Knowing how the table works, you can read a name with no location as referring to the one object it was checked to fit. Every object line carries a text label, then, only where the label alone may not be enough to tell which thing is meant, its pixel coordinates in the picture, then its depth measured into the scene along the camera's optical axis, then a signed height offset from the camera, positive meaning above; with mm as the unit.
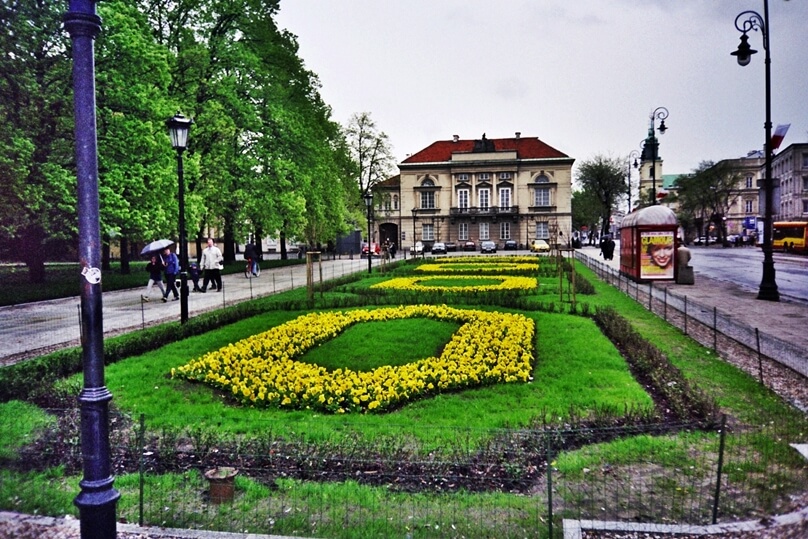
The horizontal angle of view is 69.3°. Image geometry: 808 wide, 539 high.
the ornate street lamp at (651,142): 32612 +7301
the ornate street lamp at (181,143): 14812 +2641
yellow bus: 56500 -177
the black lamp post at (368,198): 35472 +2709
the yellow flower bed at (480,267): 32425 -1593
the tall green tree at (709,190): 80875 +6523
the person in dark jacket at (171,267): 21547 -761
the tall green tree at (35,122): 19406 +4438
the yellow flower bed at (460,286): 22656 -1824
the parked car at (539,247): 62319 -867
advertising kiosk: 26141 -343
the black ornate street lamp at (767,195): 19391 +1338
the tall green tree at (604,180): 79562 +7966
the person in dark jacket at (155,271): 21125 -877
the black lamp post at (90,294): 3980 -314
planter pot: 5164 -2124
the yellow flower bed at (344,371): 8359 -2109
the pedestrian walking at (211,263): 24094 -718
